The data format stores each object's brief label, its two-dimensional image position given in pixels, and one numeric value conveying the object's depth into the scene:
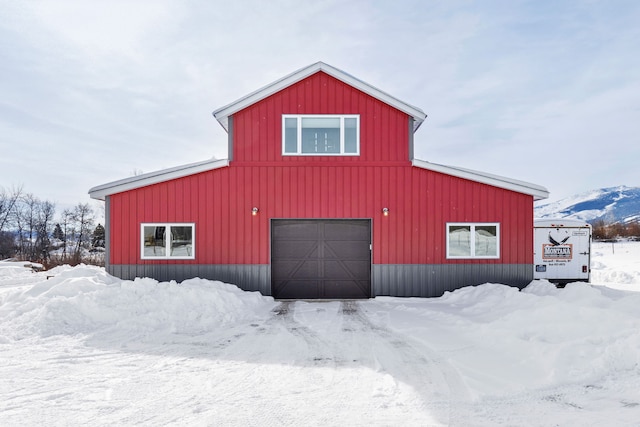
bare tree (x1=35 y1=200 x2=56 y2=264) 43.71
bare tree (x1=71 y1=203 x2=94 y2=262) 48.66
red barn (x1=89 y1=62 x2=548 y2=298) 10.70
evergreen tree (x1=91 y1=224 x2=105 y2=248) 42.28
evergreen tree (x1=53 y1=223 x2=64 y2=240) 48.91
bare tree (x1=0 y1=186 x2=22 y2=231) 43.00
